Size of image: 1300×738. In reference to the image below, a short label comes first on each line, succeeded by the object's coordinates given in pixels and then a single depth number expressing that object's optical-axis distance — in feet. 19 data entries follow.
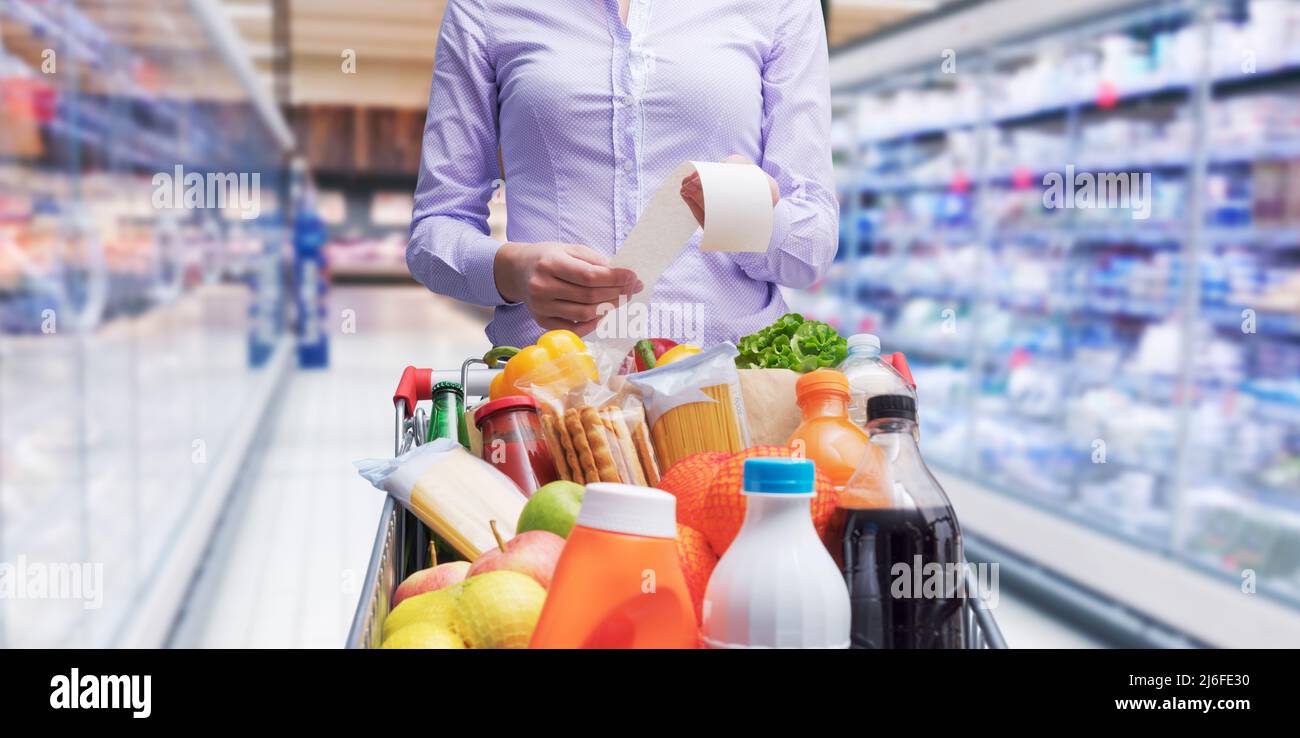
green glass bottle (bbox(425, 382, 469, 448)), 4.21
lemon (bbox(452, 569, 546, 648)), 2.79
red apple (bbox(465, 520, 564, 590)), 3.05
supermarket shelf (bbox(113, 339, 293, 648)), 11.37
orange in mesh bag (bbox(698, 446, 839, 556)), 3.00
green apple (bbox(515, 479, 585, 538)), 3.33
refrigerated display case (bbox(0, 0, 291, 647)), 7.63
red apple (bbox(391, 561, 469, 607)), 3.27
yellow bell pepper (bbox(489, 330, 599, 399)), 4.01
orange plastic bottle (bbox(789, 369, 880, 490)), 3.26
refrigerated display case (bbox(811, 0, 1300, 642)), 13.24
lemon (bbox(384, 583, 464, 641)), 2.91
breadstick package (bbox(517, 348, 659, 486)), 3.71
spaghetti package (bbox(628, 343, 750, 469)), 3.77
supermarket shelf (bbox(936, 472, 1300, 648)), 12.48
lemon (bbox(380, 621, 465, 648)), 2.74
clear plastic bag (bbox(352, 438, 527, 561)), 3.56
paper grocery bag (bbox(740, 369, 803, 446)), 4.00
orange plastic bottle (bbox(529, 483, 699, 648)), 2.48
